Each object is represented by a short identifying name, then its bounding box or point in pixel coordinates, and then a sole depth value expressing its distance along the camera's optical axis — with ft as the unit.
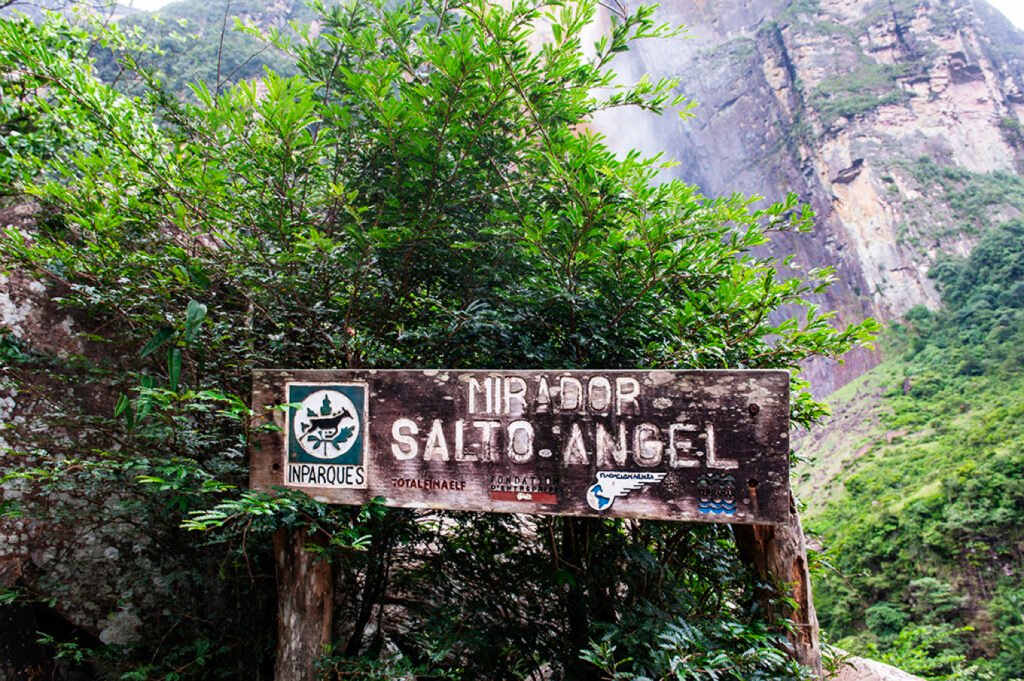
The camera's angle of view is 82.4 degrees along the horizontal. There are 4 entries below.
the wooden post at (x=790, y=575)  6.03
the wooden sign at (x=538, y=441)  4.93
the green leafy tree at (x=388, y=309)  6.00
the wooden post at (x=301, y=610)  5.80
